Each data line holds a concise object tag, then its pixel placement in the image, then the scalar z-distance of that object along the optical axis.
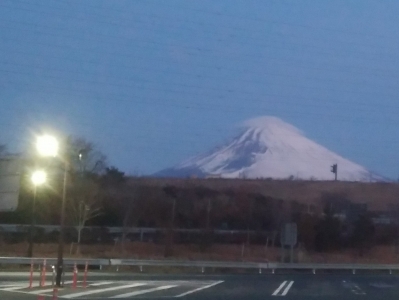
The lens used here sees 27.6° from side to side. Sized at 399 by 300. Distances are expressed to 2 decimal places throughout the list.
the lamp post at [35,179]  38.66
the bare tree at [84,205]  59.59
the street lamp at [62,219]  31.02
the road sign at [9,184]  13.70
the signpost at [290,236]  59.06
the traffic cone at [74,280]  31.03
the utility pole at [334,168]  96.81
